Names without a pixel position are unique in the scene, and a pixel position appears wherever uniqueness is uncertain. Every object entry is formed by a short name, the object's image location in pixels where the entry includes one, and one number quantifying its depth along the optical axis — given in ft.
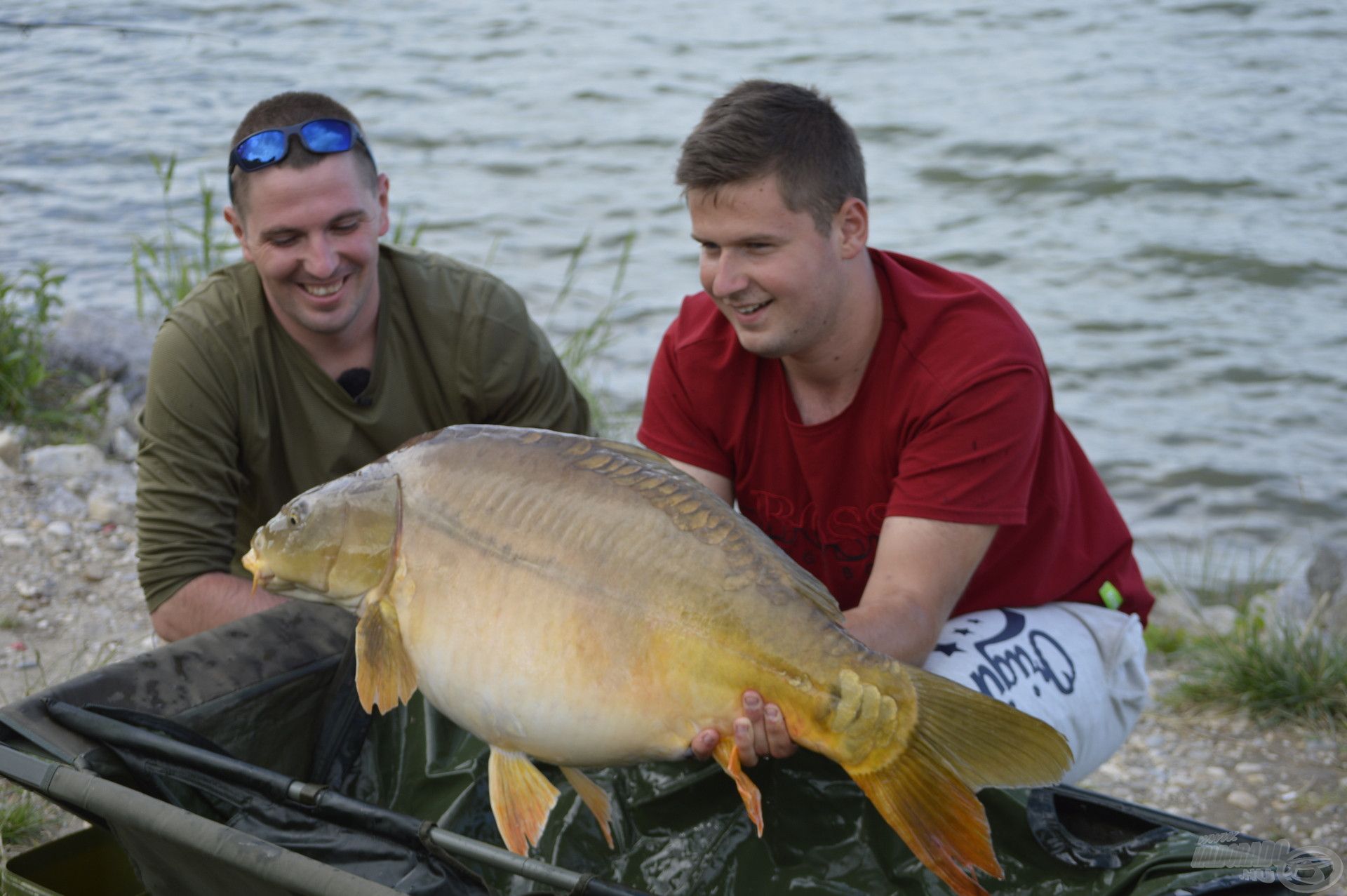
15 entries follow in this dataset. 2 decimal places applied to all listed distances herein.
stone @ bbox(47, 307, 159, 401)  15.35
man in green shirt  8.81
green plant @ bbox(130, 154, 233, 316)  14.46
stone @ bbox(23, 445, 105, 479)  12.98
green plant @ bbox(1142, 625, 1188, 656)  12.37
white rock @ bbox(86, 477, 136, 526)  12.31
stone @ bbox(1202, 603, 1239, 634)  12.96
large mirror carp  5.28
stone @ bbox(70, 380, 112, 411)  14.70
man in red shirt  7.38
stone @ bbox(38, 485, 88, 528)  12.26
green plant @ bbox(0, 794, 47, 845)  7.77
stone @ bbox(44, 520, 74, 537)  11.87
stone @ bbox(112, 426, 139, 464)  13.97
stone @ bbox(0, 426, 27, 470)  12.85
